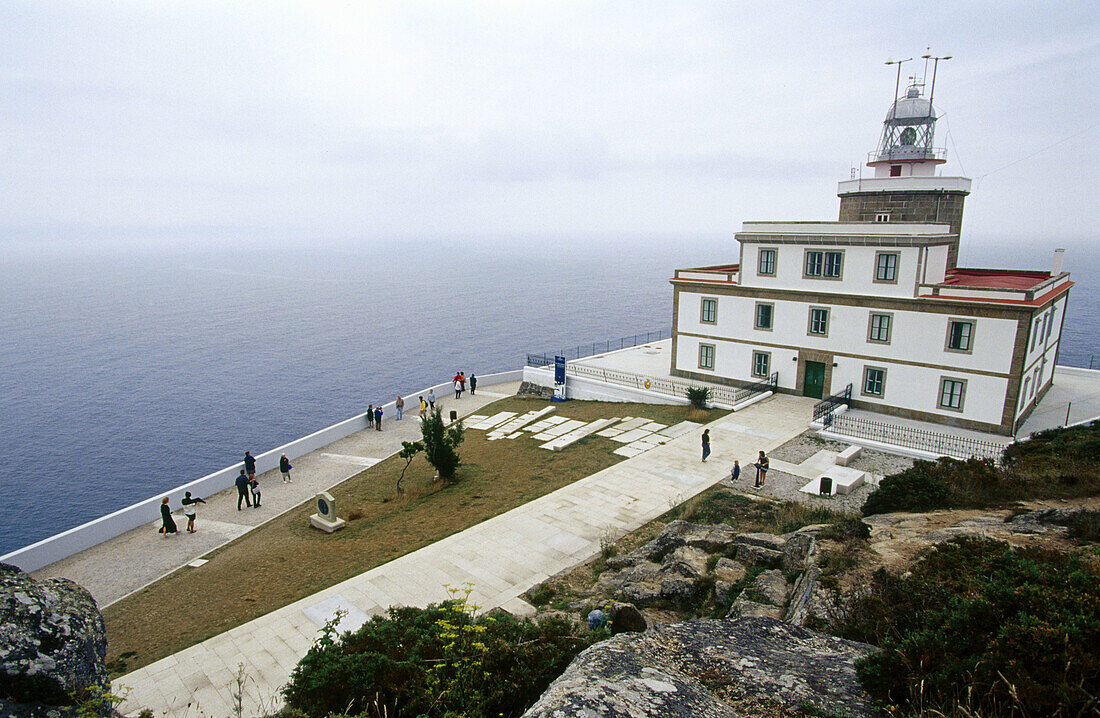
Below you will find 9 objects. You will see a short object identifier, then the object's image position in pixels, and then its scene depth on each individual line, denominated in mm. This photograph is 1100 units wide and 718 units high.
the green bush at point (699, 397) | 28312
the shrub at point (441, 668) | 6523
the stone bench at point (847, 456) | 21484
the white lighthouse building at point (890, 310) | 24266
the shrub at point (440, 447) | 22766
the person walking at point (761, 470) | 19438
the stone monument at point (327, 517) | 19469
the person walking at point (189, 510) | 21047
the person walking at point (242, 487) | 22781
